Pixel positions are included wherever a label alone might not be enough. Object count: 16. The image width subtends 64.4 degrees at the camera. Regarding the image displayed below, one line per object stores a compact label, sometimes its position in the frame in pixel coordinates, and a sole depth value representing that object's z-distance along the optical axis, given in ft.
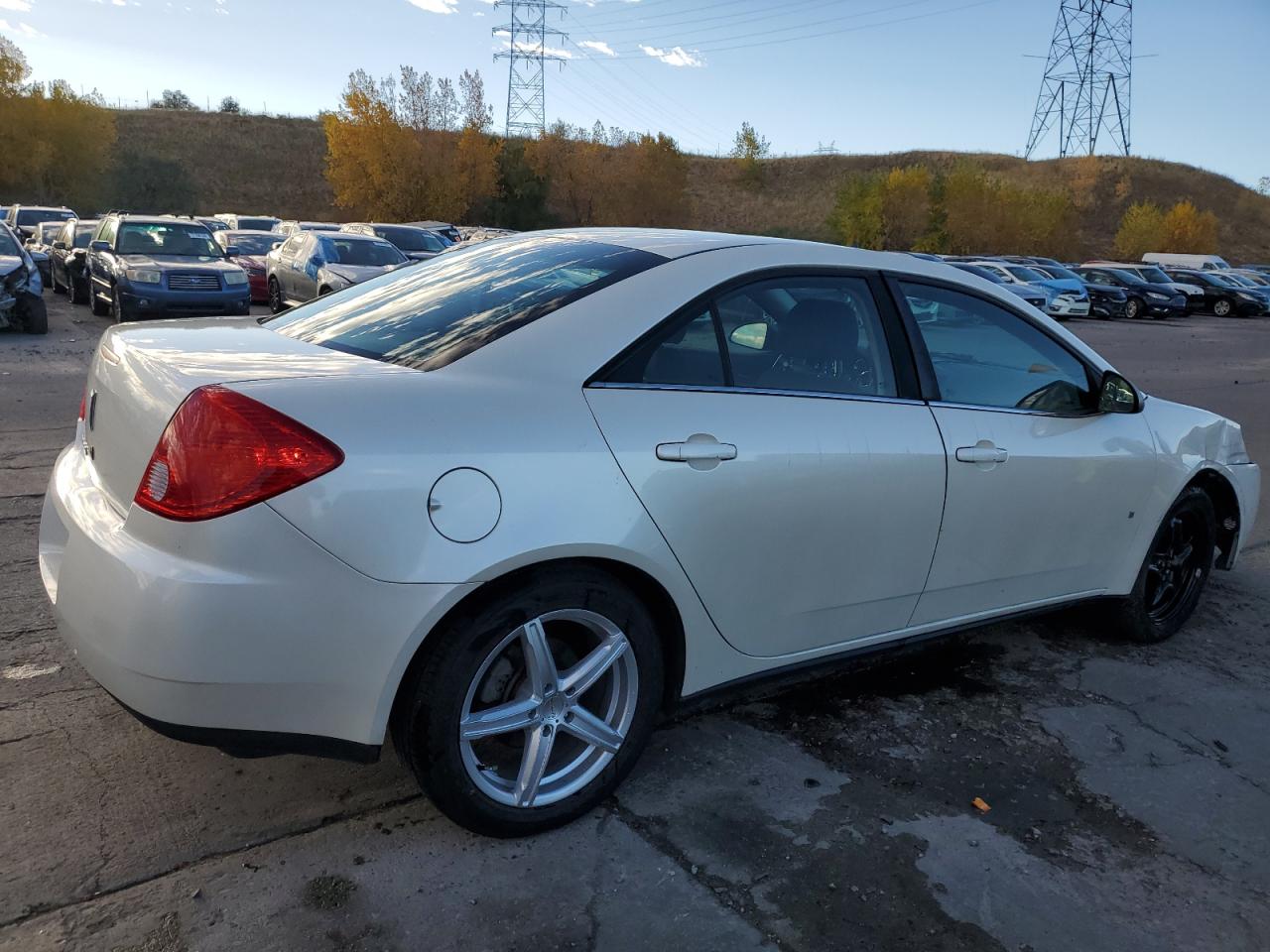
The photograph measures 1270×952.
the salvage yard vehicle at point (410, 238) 76.02
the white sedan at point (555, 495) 7.42
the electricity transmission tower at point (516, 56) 237.04
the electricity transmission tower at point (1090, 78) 256.32
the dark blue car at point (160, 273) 45.75
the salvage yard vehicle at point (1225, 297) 120.16
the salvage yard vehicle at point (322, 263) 51.11
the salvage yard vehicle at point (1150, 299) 109.40
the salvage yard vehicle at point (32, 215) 92.07
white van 155.12
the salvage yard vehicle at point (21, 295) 41.29
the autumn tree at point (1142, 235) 227.22
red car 66.44
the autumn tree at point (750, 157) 322.96
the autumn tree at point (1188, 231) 229.66
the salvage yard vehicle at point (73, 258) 56.49
